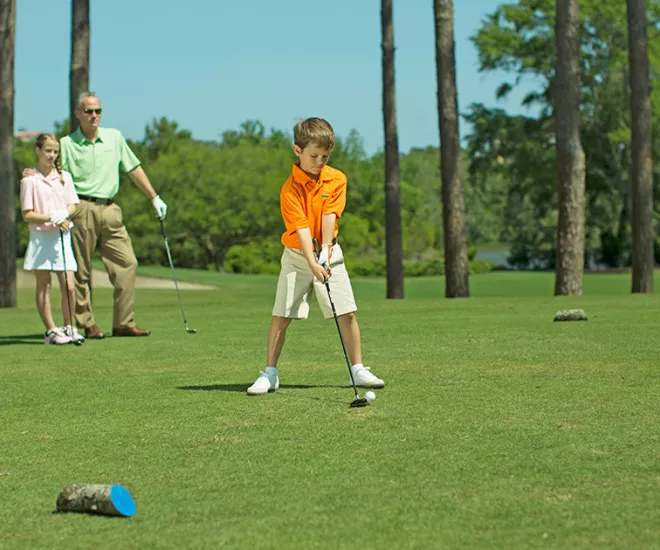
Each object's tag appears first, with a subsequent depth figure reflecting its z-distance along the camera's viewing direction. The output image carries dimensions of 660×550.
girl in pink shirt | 11.93
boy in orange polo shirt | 7.72
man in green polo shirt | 12.39
